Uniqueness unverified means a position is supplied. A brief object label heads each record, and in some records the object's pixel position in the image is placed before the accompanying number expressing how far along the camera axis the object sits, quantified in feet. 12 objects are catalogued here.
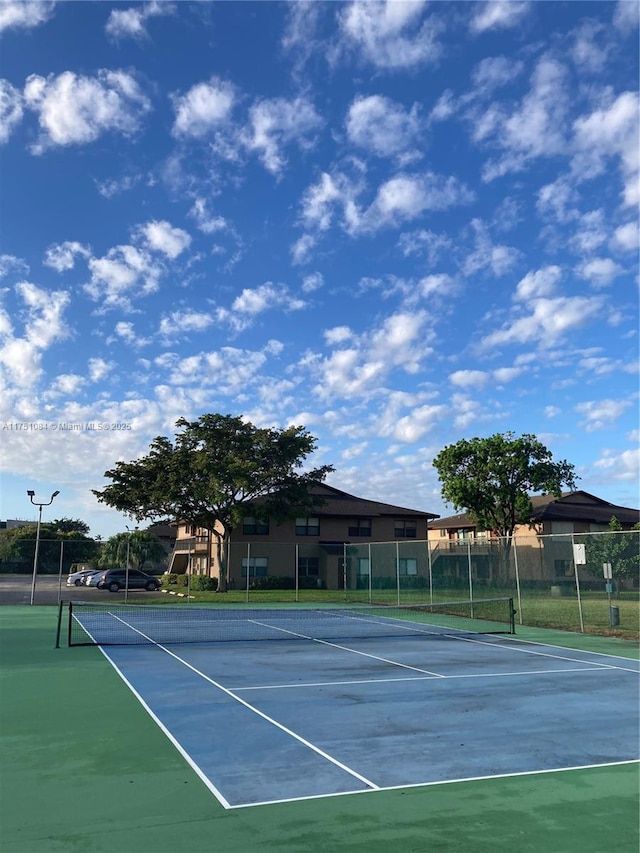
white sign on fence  60.90
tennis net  59.26
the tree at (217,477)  135.44
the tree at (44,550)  111.24
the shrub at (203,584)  140.56
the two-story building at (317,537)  150.71
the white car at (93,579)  151.29
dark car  136.26
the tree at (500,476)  138.41
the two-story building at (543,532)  111.34
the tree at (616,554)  109.81
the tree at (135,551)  194.90
